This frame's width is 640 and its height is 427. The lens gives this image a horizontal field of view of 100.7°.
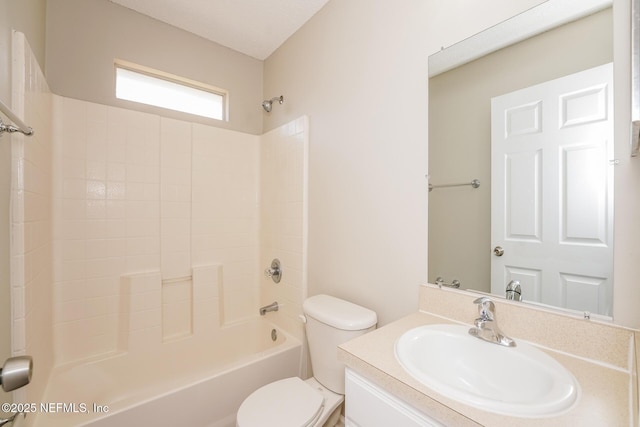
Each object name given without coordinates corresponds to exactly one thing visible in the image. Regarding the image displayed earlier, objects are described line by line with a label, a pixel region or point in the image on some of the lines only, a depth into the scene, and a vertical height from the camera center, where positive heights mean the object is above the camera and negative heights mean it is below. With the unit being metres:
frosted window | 1.92 +0.94
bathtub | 1.24 -0.99
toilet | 1.16 -0.88
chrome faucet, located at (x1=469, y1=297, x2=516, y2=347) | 0.90 -0.39
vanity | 0.58 -0.43
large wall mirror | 0.82 +0.21
